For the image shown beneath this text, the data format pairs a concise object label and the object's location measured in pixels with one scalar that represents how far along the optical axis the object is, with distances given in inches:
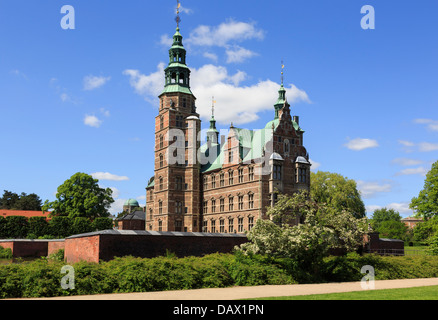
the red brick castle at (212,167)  1895.9
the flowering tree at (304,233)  1021.2
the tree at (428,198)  2094.0
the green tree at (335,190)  2915.8
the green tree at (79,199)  2625.5
